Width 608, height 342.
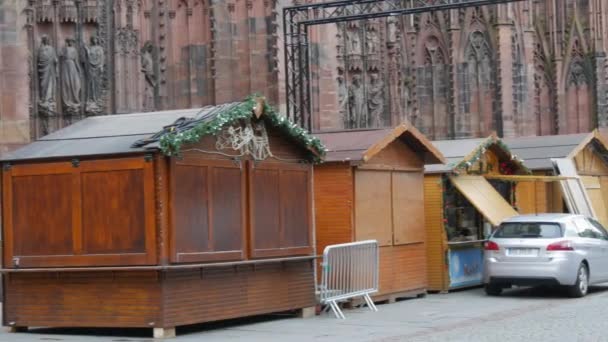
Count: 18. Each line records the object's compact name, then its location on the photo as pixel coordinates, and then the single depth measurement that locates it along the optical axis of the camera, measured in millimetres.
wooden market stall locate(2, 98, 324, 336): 15789
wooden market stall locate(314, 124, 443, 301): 20266
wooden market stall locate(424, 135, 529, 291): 23422
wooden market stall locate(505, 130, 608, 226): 27938
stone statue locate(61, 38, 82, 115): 26500
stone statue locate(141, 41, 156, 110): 30688
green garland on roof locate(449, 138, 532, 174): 23797
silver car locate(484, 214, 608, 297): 21891
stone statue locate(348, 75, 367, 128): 38812
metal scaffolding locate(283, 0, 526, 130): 30917
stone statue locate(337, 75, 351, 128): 37844
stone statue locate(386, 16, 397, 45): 41431
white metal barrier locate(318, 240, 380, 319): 18625
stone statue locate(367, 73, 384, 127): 39438
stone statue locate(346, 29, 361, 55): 38541
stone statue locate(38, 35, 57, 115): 26172
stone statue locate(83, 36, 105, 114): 27031
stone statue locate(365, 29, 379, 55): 39219
